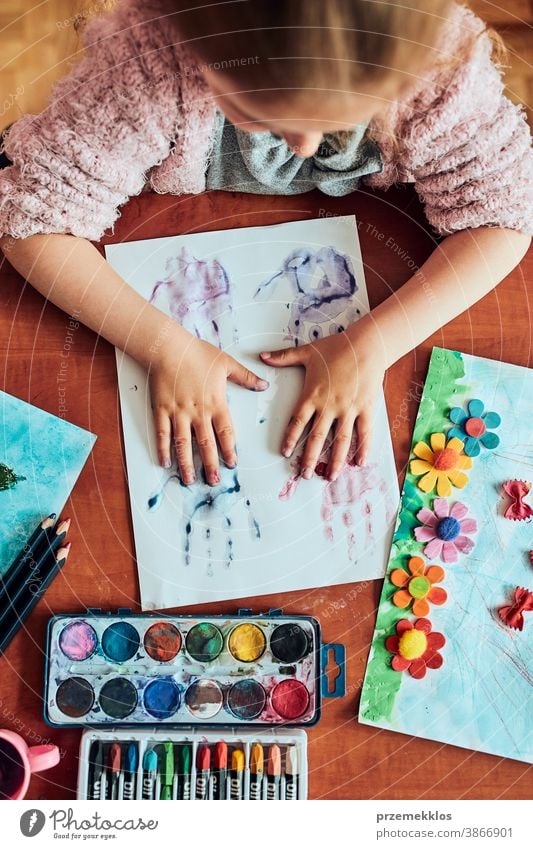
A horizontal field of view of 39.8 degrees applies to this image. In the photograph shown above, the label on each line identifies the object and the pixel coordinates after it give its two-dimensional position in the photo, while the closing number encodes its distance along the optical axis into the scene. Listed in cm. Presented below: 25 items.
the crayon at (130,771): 56
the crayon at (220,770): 56
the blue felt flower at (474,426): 61
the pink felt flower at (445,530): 60
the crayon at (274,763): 56
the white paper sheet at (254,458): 60
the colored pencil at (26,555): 58
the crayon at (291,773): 56
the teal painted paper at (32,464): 60
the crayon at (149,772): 56
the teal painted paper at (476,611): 58
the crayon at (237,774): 56
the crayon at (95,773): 56
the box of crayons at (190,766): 56
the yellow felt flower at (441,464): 61
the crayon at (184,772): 56
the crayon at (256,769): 56
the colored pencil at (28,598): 57
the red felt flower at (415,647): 58
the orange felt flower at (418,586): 59
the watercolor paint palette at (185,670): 57
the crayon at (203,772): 56
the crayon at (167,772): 56
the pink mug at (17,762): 55
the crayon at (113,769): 56
